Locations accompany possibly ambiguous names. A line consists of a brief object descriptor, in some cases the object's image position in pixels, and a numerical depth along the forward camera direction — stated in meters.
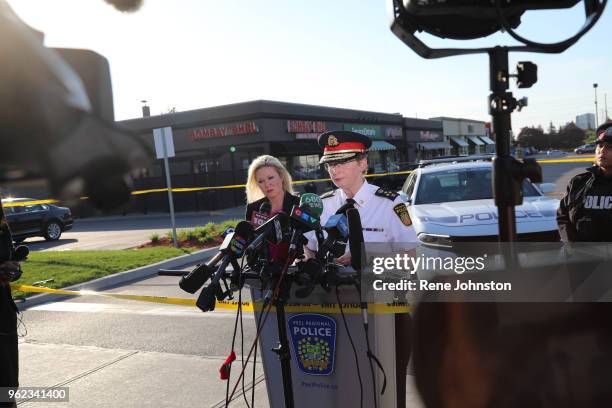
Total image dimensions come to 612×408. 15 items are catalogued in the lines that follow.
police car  5.13
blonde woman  4.38
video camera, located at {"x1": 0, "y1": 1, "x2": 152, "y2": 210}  0.69
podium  2.14
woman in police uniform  2.89
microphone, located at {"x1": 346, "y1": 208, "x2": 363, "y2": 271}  1.71
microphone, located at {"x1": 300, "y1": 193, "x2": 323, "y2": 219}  1.93
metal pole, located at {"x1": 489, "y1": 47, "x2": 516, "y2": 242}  1.20
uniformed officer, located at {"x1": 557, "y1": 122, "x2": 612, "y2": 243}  3.67
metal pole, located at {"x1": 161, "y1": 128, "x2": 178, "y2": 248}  10.11
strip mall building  24.47
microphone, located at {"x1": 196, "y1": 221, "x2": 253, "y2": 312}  1.70
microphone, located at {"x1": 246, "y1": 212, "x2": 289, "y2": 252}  1.89
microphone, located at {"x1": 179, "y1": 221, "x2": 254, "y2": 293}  1.79
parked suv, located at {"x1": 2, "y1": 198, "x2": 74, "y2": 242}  14.92
